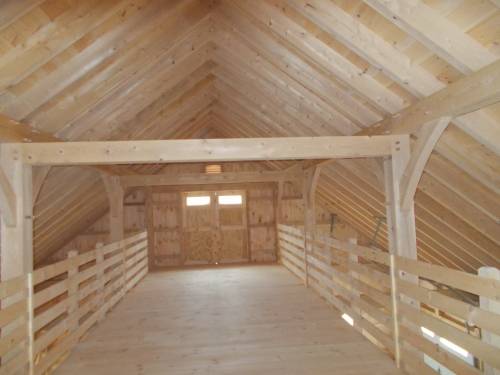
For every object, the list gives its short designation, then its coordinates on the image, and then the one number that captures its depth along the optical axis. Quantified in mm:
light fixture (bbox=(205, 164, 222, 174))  8688
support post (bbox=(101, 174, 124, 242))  7250
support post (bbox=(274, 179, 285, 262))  9373
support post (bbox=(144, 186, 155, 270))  9516
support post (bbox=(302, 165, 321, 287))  7105
